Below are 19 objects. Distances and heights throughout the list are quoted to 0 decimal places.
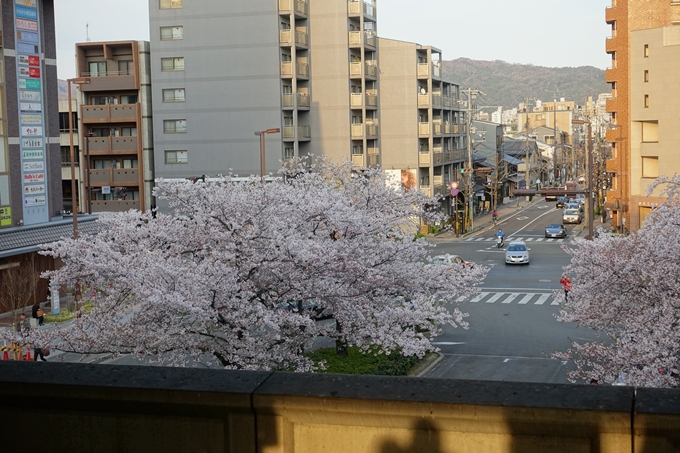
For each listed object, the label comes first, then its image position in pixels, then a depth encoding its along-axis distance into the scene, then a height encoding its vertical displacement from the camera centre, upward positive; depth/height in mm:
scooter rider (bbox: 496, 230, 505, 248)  58772 -6221
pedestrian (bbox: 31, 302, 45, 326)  31656 -5834
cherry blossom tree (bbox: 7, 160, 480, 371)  17406 -2727
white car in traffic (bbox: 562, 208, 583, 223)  75938 -6131
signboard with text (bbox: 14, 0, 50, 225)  36250 +2391
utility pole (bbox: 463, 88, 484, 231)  72125 -1564
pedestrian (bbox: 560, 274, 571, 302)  31230 -5281
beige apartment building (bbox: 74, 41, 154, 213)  61281 +2694
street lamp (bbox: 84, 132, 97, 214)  61469 +1885
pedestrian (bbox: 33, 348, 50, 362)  23347 -5608
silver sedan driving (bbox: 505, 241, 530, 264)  49312 -6221
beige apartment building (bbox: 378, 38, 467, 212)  68875 +3722
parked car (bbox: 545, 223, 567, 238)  63406 -6250
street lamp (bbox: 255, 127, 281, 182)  43525 +867
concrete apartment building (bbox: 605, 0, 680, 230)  50750 +3032
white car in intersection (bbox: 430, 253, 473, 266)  41450 -5474
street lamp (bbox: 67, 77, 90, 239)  33356 +3403
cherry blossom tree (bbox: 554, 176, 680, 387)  16281 -3422
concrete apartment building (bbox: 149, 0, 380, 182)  60844 +5337
